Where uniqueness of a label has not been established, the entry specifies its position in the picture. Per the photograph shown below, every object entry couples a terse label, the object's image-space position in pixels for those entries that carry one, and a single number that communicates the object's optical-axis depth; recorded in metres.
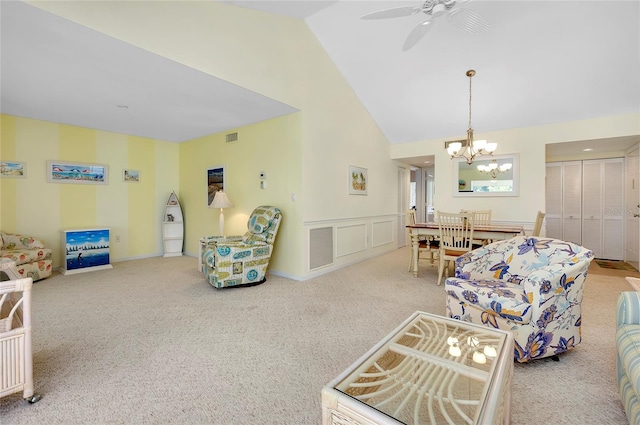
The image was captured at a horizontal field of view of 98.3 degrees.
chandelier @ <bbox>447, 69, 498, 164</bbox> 3.86
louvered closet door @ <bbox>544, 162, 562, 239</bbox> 5.89
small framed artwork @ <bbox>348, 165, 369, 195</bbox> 5.02
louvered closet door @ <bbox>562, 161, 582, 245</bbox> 5.70
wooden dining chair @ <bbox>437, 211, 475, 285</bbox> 3.66
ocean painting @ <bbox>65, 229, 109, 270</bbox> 4.37
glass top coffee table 0.97
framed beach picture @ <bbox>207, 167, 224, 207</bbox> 5.20
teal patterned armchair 3.52
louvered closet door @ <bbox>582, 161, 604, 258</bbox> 5.48
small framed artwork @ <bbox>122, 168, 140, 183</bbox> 5.37
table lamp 4.67
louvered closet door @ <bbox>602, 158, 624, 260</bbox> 5.27
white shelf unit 5.77
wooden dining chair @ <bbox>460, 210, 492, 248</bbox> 3.99
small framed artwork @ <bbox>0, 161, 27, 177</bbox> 4.11
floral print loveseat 3.70
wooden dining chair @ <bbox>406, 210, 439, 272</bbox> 4.33
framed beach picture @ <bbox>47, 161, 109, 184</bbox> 4.56
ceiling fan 2.34
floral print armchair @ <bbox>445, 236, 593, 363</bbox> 1.83
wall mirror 4.99
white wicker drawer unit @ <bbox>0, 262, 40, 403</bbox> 1.45
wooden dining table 3.68
